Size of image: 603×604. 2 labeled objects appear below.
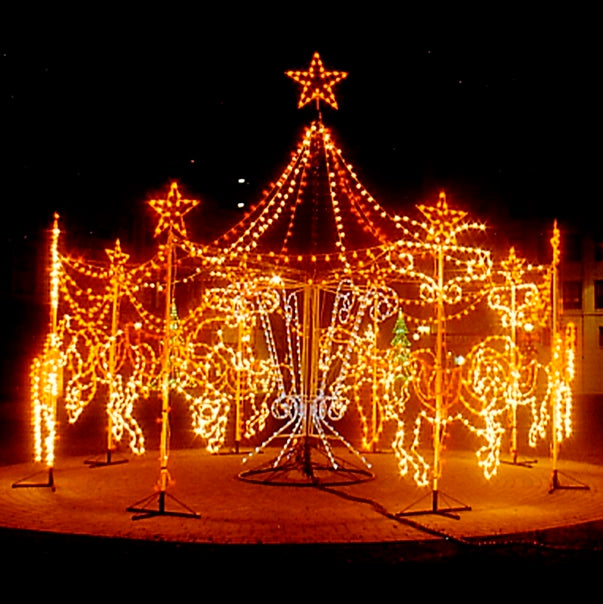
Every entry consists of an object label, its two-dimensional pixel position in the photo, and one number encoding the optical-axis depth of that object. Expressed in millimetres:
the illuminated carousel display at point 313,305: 10555
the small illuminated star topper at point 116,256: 13546
